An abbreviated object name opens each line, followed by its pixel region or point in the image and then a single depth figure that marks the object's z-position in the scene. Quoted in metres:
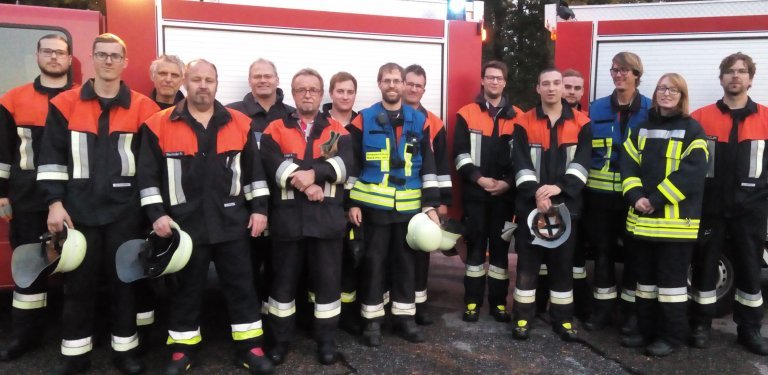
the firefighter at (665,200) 3.69
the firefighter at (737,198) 3.84
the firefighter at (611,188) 4.12
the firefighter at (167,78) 3.75
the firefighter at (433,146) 4.19
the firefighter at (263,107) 3.91
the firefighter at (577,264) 4.41
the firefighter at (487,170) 4.32
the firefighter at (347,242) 3.93
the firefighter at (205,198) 3.26
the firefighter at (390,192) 3.93
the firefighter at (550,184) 3.96
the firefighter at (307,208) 3.54
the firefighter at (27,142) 3.45
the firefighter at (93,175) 3.22
